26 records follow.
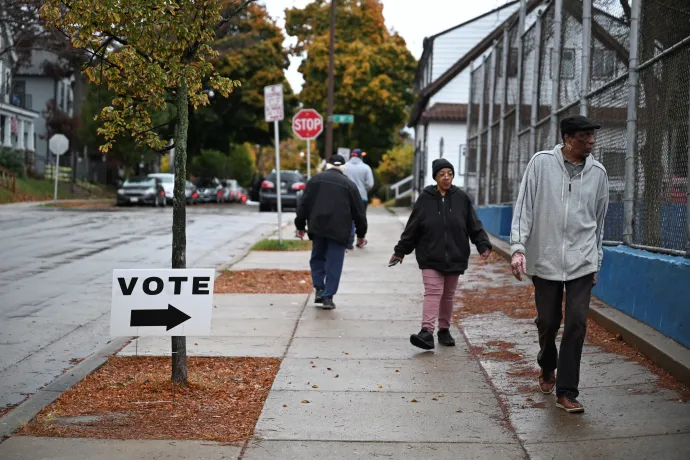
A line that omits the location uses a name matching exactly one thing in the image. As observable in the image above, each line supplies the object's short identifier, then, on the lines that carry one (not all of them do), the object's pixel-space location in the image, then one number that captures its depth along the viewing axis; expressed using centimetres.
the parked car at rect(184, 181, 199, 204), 4609
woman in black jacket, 881
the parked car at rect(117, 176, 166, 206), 3934
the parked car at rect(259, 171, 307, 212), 3650
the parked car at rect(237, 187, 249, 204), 6006
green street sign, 2942
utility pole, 3631
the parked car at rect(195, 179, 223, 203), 5262
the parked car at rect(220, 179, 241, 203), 5625
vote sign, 694
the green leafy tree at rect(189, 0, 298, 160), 5306
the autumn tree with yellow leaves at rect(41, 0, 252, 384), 663
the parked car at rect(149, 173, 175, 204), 4103
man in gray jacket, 652
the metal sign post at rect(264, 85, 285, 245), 1833
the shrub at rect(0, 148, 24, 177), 4528
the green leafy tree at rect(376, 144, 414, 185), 5831
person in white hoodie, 1859
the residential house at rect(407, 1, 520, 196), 4181
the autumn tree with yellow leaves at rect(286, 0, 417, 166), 5975
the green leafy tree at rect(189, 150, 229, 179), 6975
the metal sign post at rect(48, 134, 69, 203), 4178
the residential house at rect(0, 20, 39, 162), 5400
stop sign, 2275
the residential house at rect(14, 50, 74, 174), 6272
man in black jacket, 1118
